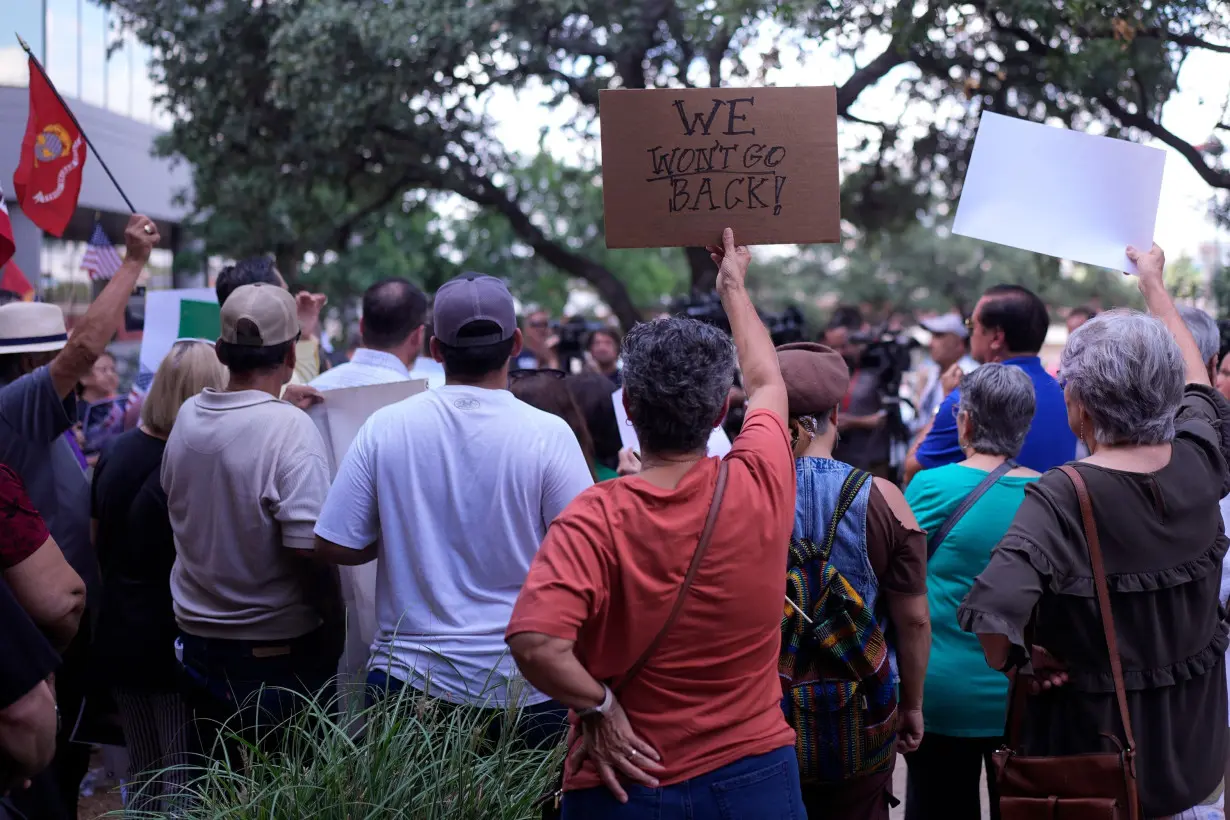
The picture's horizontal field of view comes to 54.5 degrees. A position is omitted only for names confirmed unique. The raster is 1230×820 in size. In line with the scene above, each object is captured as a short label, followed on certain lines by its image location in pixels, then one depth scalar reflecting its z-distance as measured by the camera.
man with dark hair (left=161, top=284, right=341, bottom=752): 3.31
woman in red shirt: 2.14
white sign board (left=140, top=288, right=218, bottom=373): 5.31
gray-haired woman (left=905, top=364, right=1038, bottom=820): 3.34
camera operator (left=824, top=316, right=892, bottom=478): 8.21
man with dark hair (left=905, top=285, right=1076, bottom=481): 4.37
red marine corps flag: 5.26
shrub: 2.62
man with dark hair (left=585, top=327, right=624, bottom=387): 9.45
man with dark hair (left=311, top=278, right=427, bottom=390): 4.23
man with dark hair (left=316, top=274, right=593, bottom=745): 3.00
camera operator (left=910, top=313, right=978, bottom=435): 7.85
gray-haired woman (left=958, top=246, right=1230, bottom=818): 2.64
